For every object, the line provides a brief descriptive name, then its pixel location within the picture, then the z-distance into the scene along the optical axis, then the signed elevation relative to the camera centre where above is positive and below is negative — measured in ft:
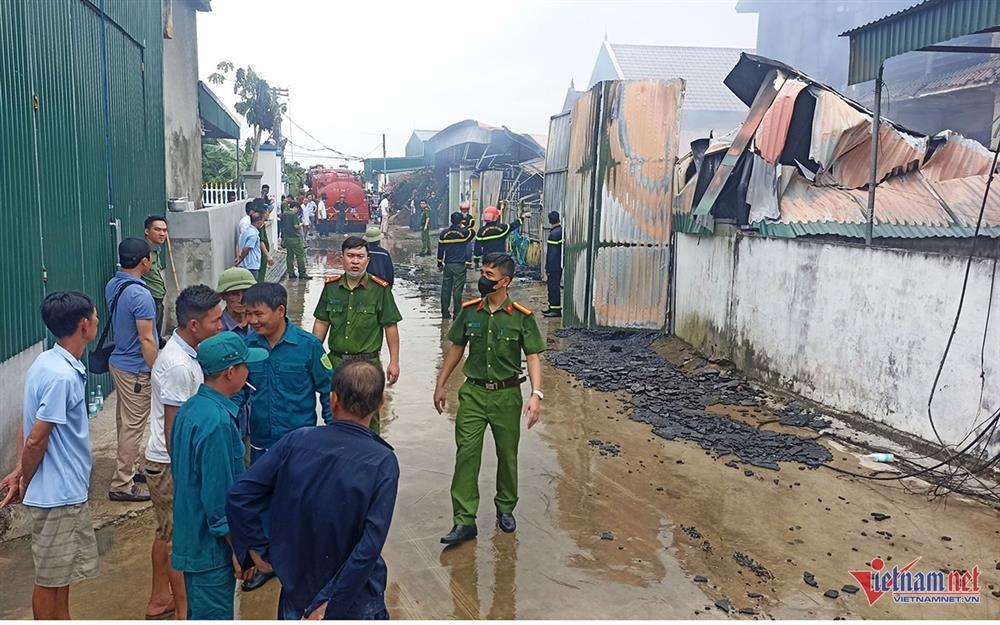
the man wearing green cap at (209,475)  9.36 -3.22
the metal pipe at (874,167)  23.29 +1.94
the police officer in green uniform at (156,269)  21.95 -1.60
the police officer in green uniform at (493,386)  15.98 -3.51
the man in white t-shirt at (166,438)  12.03 -3.58
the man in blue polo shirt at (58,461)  10.72 -3.58
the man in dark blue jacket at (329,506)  8.22 -3.16
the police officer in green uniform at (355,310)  17.97 -2.16
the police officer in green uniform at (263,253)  44.48 -2.11
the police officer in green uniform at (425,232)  77.14 -1.22
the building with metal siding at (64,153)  17.38 +1.75
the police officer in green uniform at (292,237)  51.80 -1.43
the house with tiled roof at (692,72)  94.43 +21.10
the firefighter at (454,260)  39.19 -2.03
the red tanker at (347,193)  104.83 +3.46
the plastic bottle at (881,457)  20.35 -6.07
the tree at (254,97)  92.02 +14.38
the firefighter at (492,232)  37.83 -0.52
